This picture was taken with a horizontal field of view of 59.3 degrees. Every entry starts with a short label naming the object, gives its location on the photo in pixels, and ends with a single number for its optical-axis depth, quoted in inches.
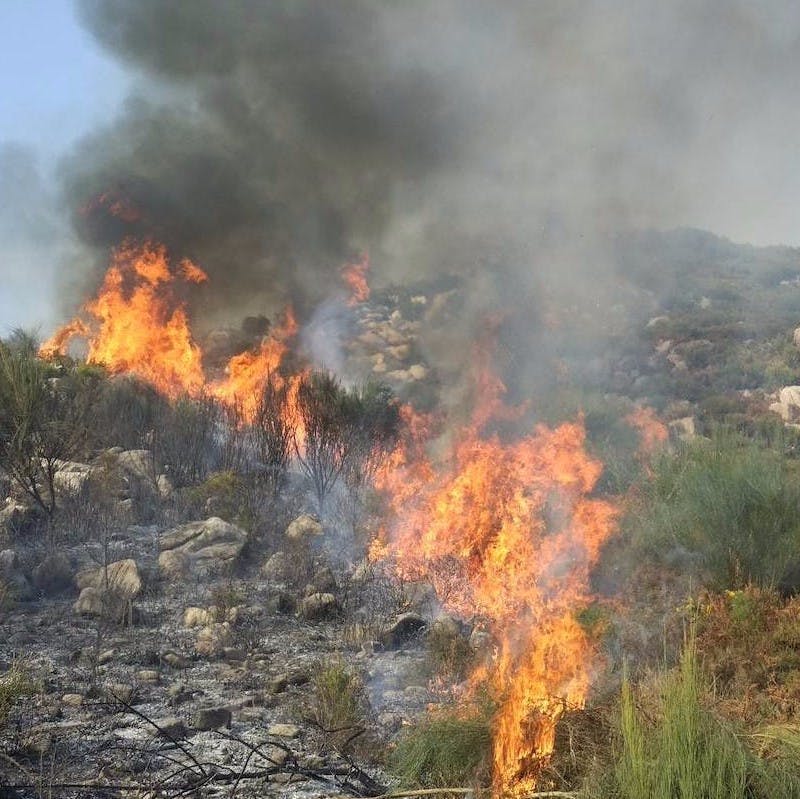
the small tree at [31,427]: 385.1
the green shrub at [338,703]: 195.5
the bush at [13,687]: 185.2
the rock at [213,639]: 259.6
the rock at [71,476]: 428.5
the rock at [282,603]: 312.8
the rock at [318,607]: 307.7
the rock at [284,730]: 195.6
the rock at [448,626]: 273.6
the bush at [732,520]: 281.9
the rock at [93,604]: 291.6
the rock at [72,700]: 208.7
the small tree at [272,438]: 525.3
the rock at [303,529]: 406.6
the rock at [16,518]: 382.0
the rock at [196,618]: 286.8
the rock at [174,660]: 247.4
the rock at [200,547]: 349.4
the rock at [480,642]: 263.3
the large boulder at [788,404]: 709.9
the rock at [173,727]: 190.5
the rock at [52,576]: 325.1
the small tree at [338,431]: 506.0
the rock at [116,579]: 305.5
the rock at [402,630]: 281.7
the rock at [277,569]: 354.3
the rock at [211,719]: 196.7
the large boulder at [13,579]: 303.0
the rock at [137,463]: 474.9
